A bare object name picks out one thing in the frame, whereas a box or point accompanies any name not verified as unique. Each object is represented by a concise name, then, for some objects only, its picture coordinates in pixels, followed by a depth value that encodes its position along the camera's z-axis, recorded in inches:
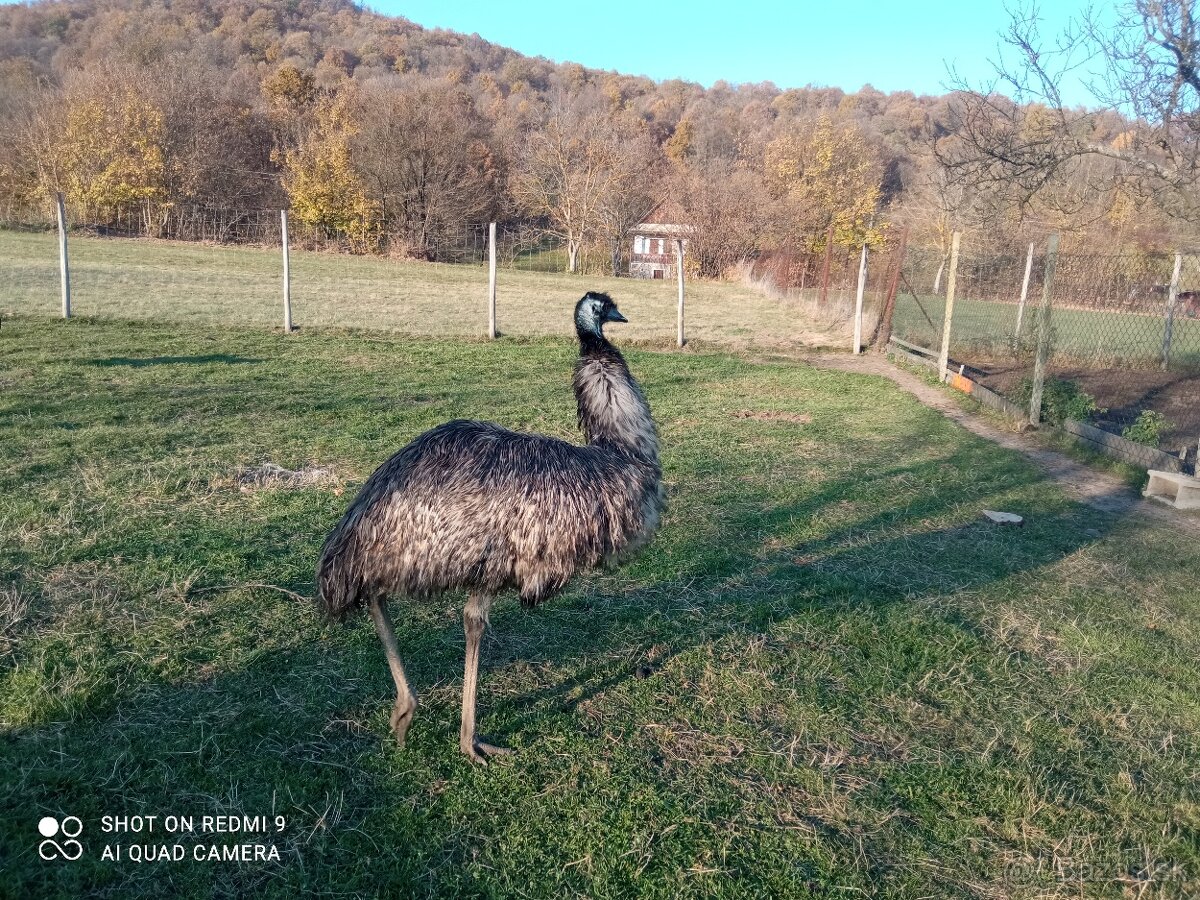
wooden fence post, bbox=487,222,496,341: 610.5
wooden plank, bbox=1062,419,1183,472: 319.3
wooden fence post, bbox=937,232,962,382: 501.7
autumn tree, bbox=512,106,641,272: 1891.0
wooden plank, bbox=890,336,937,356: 570.9
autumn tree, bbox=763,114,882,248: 1872.5
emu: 129.9
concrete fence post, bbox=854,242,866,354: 628.2
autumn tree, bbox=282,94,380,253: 1814.7
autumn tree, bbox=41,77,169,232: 1697.8
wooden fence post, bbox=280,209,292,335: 577.0
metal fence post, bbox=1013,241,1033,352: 505.7
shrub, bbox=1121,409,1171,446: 341.4
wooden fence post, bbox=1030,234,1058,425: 381.1
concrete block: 292.2
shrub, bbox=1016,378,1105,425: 386.6
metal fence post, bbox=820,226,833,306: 834.5
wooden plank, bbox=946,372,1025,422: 415.5
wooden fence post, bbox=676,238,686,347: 643.5
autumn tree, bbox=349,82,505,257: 1777.8
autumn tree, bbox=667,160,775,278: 1657.2
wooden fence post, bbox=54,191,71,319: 550.3
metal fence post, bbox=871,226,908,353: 612.4
